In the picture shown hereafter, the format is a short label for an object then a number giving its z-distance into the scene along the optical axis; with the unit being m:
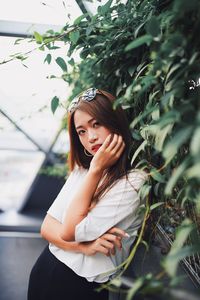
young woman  1.11
